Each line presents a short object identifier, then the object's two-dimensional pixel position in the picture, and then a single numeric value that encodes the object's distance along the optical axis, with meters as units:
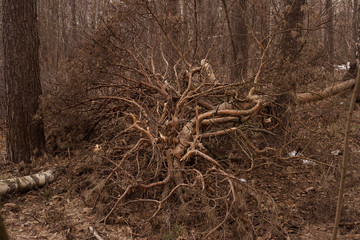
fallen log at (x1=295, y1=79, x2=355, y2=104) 5.96
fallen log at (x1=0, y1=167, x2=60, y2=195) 4.46
